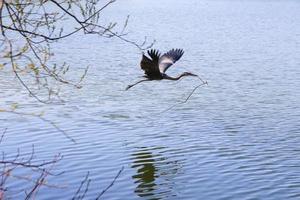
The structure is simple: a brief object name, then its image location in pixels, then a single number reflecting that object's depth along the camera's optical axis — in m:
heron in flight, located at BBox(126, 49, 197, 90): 10.75
